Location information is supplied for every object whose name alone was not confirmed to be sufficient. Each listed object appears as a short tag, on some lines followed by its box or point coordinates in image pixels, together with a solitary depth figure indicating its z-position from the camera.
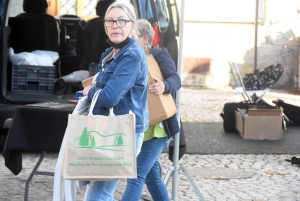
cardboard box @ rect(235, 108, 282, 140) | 12.95
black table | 7.42
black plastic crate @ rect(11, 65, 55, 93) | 10.96
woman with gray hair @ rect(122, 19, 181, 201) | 6.45
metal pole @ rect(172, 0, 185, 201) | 7.63
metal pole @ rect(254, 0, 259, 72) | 15.35
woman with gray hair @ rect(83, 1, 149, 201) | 5.45
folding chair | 14.37
